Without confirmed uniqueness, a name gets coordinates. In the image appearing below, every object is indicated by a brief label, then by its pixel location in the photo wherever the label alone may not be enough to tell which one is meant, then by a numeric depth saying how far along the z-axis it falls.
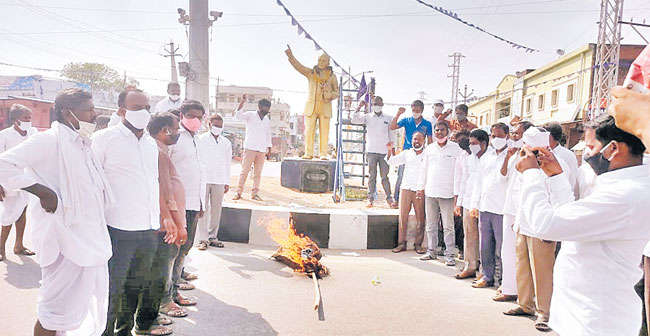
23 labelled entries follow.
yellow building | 19.47
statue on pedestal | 9.21
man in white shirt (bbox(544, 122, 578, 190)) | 4.11
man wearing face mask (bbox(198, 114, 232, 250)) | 5.85
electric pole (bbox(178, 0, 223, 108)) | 10.25
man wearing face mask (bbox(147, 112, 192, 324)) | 3.20
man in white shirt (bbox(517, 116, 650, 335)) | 1.73
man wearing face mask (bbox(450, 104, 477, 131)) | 7.29
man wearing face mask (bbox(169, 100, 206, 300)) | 3.97
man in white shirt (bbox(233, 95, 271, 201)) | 7.80
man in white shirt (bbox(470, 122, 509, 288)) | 4.52
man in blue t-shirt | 7.37
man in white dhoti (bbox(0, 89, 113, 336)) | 2.36
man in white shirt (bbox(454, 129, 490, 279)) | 5.04
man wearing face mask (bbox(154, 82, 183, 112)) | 7.30
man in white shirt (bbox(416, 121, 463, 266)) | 5.61
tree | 45.88
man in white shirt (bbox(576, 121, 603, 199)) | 2.88
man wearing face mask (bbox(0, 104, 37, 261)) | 4.97
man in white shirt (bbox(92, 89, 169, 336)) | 2.75
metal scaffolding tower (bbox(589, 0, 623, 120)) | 12.97
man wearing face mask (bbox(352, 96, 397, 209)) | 7.78
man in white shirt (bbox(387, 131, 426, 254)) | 6.17
